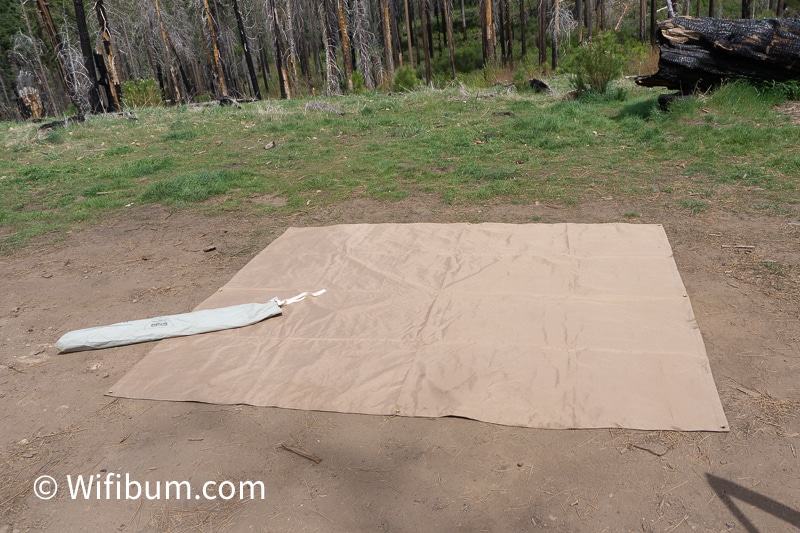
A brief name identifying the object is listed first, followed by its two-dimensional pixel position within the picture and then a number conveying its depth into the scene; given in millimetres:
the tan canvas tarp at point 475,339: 2779
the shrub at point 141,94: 16156
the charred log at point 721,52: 7371
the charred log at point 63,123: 11084
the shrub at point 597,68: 9578
